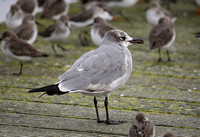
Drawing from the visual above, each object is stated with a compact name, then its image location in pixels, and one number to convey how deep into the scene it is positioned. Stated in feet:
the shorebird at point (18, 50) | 37.99
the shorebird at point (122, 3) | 62.39
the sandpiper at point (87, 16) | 50.88
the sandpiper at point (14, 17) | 50.67
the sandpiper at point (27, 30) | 43.70
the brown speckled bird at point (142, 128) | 21.34
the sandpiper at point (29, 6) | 57.36
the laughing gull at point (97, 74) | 23.94
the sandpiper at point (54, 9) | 55.88
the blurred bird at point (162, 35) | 41.24
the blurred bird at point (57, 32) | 45.39
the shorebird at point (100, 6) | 55.75
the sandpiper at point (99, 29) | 43.60
